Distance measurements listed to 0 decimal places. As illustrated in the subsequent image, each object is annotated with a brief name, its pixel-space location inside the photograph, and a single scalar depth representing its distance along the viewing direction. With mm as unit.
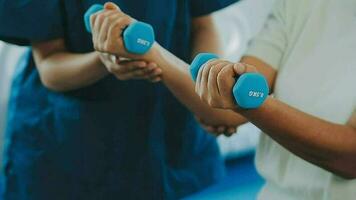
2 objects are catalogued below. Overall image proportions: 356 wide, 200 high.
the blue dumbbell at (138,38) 1705
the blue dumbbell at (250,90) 1528
